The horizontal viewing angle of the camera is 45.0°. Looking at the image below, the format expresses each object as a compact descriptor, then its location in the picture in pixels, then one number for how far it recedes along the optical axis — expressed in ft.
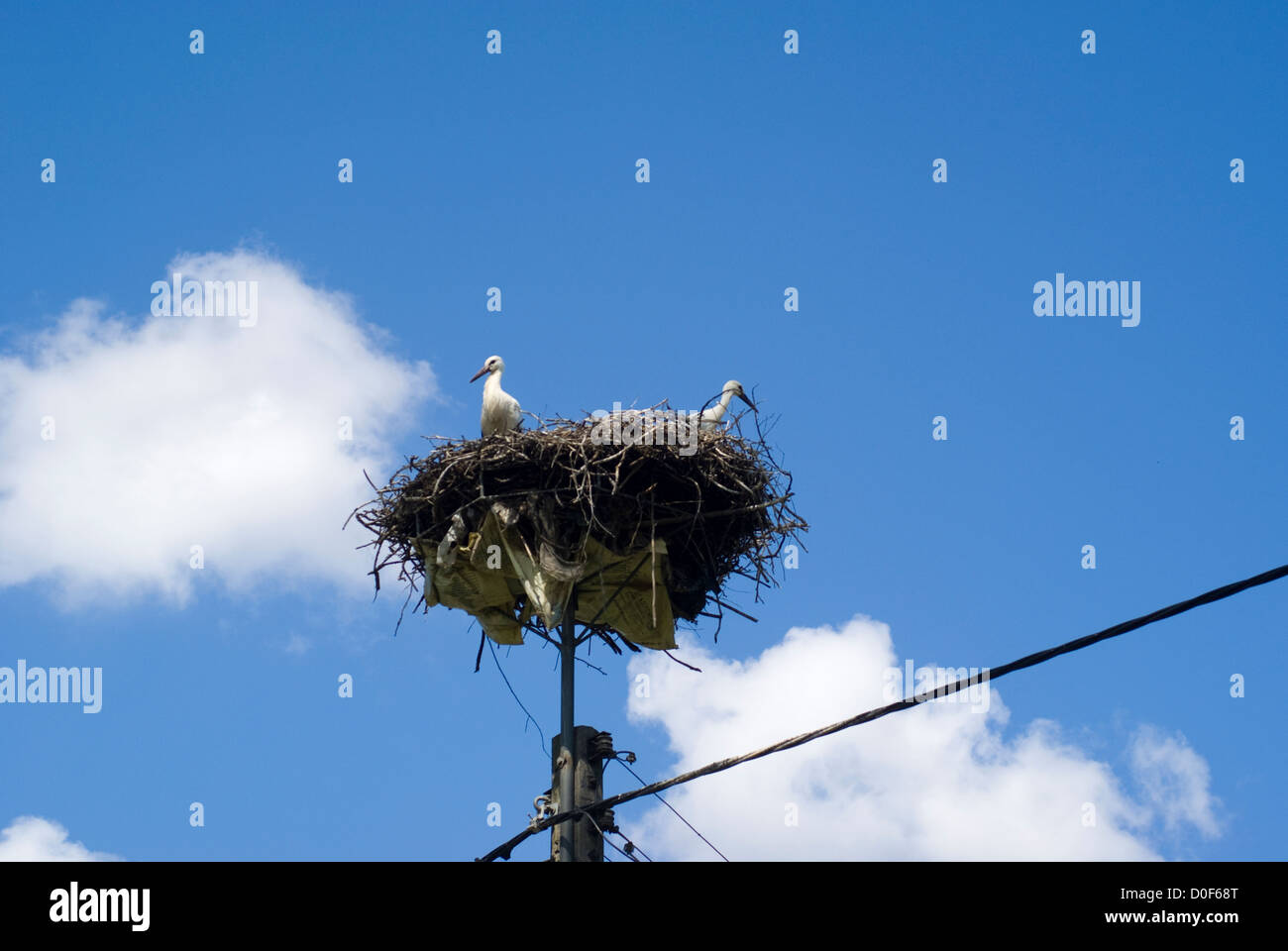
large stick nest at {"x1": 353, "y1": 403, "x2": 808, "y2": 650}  37.70
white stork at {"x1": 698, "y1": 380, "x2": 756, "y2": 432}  40.83
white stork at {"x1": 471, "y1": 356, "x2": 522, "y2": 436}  44.73
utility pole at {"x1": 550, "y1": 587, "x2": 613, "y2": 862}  33.88
